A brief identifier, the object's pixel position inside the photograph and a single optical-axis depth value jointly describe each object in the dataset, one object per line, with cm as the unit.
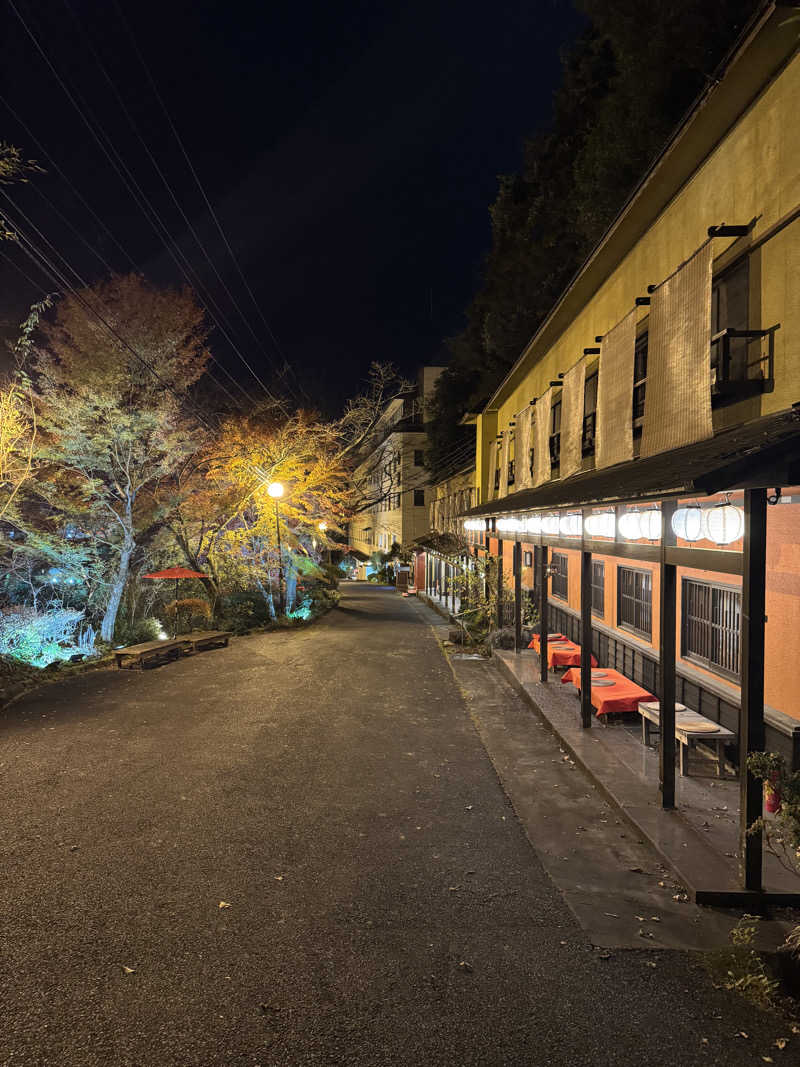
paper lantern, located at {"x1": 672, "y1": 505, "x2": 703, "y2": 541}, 542
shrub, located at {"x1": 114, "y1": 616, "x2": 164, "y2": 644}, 1800
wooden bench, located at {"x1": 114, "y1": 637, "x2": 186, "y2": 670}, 1365
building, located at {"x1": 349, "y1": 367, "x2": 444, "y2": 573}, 4691
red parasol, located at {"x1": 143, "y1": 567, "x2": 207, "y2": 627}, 1630
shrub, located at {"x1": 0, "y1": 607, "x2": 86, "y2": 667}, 1426
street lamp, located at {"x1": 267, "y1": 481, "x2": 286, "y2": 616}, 1973
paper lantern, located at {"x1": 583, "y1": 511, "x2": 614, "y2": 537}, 782
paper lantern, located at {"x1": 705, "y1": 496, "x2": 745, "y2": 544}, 485
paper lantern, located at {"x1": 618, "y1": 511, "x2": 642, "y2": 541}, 691
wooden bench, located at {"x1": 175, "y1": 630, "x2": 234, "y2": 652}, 1580
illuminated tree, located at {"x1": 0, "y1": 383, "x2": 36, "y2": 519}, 1206
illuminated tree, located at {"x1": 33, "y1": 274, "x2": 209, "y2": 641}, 1802
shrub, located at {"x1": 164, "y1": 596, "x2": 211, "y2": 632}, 2097
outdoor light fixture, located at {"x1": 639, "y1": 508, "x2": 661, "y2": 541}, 631
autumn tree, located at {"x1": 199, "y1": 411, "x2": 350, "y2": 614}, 2194
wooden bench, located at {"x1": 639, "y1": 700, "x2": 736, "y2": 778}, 675
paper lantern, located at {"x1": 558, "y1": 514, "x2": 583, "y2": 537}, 931
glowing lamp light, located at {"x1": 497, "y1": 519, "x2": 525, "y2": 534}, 1338
